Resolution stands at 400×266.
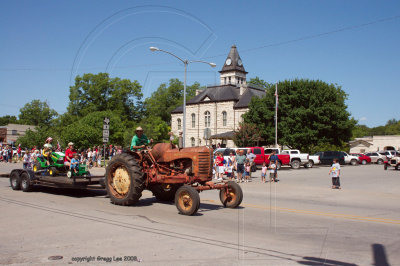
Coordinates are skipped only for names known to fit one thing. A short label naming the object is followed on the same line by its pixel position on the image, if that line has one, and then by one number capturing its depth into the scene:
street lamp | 25.94
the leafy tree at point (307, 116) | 51.91
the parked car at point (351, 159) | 47.91
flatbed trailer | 12.72
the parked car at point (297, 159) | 38.91
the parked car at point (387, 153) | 52.73
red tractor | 10.49
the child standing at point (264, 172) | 23.17
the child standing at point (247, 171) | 23.54
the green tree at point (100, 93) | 75.19
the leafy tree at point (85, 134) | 44.78
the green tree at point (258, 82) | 94.88
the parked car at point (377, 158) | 52.03
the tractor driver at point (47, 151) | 14.41
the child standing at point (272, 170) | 22.47
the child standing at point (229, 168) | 23.84
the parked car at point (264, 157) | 36.06
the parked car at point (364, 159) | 50.94
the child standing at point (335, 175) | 19.45
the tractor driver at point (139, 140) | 11.83
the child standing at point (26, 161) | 30.14
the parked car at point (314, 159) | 41.34
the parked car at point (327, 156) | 43.25
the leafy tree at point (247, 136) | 53.59
